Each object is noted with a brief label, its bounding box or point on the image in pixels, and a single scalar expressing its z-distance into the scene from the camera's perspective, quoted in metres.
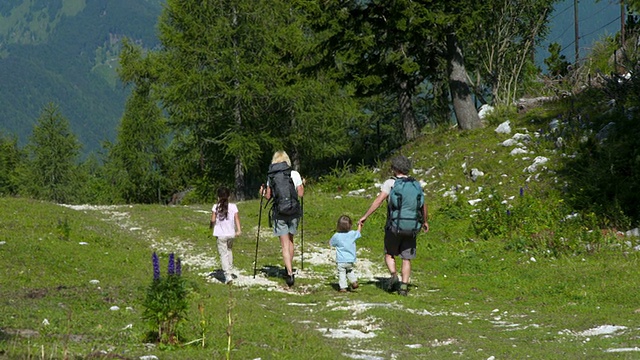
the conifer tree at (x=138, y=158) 79.19
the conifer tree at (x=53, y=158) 94.56
